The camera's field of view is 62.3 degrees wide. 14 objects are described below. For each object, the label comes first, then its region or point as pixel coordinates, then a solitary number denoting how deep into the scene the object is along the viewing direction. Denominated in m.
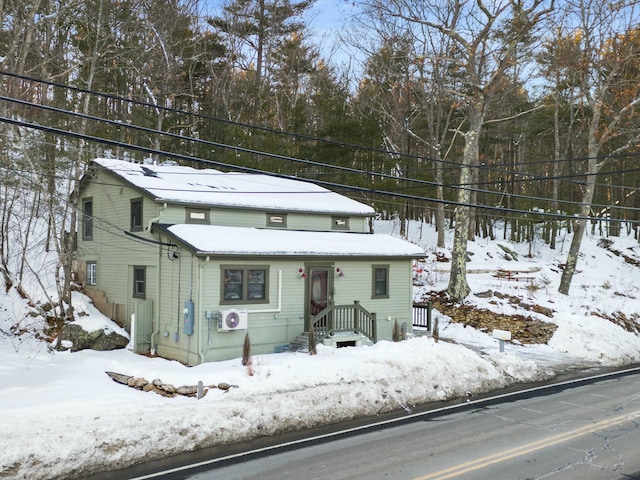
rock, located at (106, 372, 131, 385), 13.95
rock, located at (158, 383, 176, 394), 13.02
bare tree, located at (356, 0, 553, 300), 25.36
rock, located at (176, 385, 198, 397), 12.91
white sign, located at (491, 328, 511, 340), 19.30
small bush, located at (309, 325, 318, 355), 16.60
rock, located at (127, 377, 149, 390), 13.56
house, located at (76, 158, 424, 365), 16.77
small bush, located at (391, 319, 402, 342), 18.77
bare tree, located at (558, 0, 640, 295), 26.45
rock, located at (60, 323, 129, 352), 17.73
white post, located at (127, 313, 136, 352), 17.77
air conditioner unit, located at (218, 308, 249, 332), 16.33
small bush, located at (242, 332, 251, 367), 15.02
